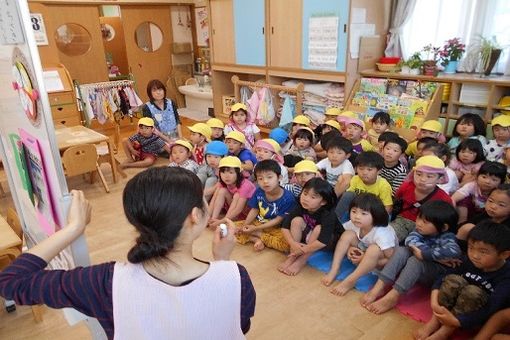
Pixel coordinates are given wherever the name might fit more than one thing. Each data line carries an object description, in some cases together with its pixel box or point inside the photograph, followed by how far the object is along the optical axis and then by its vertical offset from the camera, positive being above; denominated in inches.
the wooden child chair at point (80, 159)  120.5 -34.6
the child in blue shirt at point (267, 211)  95.3 -42.7
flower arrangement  135.7 -4.9
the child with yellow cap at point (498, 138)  108.2 -28.7
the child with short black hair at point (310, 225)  85.6 -41.5
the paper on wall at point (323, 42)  146.2 -0.3
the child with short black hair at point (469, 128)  115.7 -27.3
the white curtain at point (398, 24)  146.1 +5.6
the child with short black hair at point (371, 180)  90.7 -33.5
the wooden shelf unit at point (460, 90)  120.6 -17.9
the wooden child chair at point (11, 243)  63.7 -32.7
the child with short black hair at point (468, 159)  102.4 -32.7
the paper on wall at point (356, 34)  142.6 +2.2
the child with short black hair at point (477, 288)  61.6 -40.9
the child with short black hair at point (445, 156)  99.3 -32.3
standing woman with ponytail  28.7 -17.4
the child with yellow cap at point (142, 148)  161.3 -42.3
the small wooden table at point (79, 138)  129.6 -30.7
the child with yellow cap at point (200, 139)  136.8 -33.7
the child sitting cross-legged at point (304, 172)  97.2 -32.5
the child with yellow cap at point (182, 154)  126.8 -35.3
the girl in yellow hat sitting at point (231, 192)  106.0 -41.5
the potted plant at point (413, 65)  139.7 -9.6
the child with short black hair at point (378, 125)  132.1 -29.1
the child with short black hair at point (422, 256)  73.8 -41.7
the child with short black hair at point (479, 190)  87.9 -36.4
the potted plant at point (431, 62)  136.6 -8.5
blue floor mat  81.9 -51.2
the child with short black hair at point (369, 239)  78.2 -40.6
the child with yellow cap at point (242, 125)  150.2 -31.6
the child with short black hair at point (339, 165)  103.9 -34.2
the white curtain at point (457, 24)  130.2 +4.7
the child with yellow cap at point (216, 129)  143.5 -31.0
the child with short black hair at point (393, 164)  103.7 -34.1
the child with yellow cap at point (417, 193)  86.1 -34.8
